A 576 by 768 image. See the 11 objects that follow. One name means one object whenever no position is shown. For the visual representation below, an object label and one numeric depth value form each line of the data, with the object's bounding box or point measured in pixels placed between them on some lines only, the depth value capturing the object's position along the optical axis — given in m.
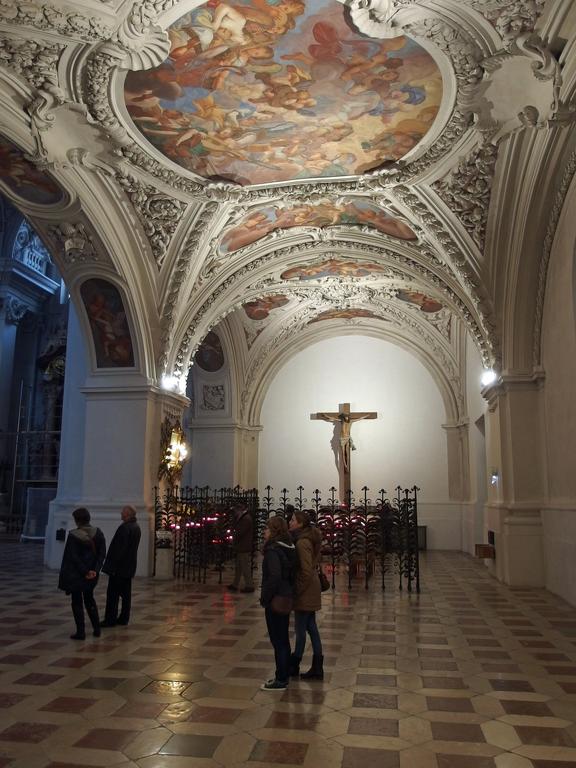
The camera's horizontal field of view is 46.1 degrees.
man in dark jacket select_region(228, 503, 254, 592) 10.33
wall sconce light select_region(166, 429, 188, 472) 14.12
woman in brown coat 5.48
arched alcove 20.41
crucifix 20.44
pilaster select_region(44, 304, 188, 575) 12.94
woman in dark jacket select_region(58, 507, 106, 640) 6.84
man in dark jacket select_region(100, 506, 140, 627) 7.70
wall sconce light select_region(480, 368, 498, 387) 12.61
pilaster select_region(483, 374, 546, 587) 11.46
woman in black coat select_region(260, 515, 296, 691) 5.26
